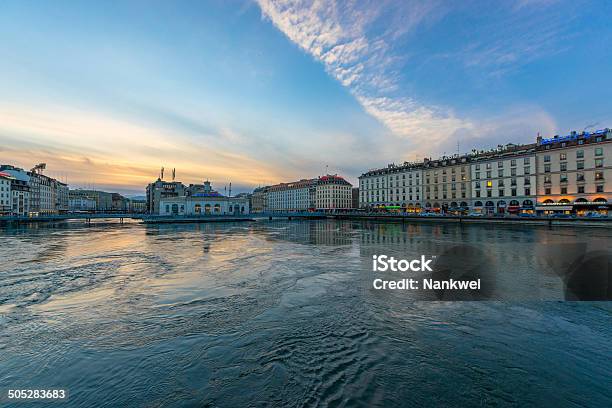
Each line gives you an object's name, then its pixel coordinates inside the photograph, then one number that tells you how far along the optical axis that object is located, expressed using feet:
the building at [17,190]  320.91
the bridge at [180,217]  265.75
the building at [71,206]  637.80
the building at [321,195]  514.68
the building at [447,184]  296.71
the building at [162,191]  492.54
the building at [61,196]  483.10
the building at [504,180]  246.06
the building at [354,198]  553.23
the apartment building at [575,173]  203.41
